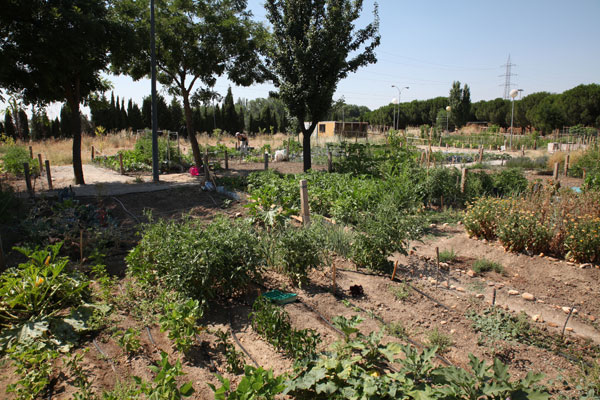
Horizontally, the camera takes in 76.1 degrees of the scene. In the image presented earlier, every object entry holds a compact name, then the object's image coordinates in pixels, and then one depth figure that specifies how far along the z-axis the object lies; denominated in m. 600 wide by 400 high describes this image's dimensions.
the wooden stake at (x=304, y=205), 6.09
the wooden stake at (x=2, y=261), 4.58
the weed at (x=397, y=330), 3.42
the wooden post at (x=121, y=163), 13.85
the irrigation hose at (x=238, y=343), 3.06
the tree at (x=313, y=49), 11.48
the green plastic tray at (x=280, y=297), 3.85
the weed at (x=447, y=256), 5.65
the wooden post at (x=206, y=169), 10.40
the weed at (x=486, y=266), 5.29
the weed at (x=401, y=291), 4.16
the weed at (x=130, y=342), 3.11
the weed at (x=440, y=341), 3.29
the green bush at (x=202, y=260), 3.66
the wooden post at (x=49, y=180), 10.53
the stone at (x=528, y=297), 4.44
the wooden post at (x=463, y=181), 9.02
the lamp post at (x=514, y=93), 23.64
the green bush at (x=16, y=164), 12.73
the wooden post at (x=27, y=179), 9.33
